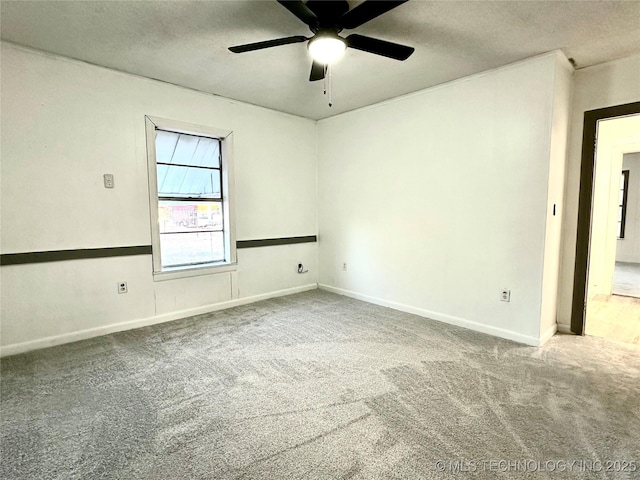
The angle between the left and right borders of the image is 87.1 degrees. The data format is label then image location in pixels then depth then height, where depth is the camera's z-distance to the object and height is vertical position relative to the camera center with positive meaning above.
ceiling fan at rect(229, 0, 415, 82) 1.86 +1.11
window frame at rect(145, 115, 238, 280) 3.49 +0.20
